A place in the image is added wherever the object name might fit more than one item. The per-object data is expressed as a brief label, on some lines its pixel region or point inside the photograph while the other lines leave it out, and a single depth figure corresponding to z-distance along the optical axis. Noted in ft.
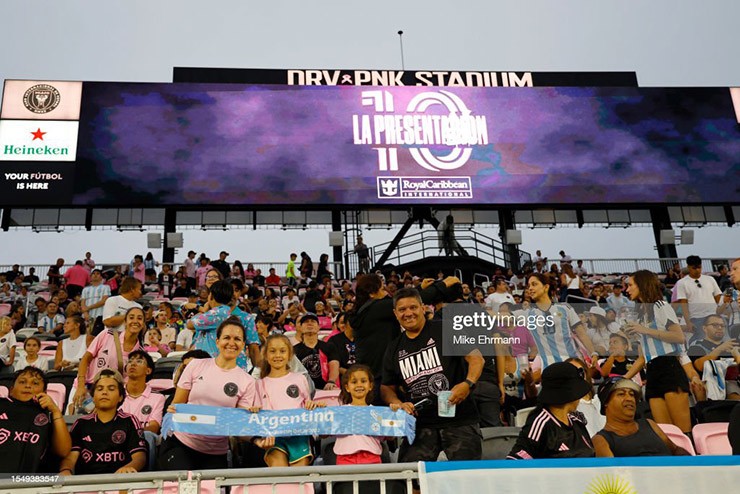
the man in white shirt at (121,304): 21.16
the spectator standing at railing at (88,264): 54.70
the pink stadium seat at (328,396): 18.56
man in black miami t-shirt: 14.26
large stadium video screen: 55.98
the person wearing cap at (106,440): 14.65
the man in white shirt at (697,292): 20.63
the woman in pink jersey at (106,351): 19.65
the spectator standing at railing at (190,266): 54.69
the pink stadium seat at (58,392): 21.07
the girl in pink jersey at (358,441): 14.47
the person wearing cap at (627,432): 14.25
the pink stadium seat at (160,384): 21.83
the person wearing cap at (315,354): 22.18
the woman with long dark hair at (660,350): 16.61
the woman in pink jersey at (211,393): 14.64
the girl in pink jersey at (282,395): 14.57
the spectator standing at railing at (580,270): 59.74
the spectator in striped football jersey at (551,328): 19.54
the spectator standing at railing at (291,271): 57.06
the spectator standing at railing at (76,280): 47.71
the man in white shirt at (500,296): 36.76
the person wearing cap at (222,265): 50.85
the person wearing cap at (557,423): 12.91
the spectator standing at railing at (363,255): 60.85
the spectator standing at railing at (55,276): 53.82
